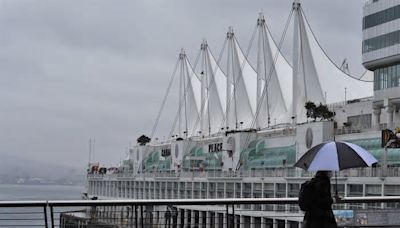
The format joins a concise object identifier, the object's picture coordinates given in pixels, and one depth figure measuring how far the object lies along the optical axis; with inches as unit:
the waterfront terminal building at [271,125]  2117.4
